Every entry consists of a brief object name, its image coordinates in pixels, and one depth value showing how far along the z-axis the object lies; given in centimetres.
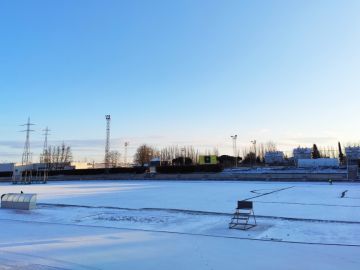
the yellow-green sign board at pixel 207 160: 8606
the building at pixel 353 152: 10238
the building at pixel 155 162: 9016
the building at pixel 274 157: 11414
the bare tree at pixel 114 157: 16312
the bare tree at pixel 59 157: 12220
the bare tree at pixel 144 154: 13325
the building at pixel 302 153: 11802
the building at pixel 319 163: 8275
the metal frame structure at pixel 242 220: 1428
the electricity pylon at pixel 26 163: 5872
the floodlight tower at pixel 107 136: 7981
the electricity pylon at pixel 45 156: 10881
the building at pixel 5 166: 11389
